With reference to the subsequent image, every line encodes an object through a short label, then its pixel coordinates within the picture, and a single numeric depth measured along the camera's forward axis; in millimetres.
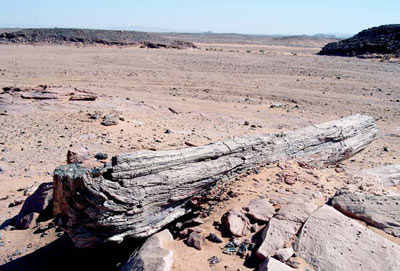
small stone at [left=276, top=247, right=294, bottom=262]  3183
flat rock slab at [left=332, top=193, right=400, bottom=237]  3783
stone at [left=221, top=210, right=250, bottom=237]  3687
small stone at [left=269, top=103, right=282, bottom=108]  11808
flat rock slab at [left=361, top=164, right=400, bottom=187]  5727
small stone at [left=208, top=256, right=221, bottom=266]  3305
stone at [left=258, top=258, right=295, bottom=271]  2982
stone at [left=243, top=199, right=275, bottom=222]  3861
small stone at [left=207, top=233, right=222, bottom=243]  3605
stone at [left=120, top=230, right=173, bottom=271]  3148
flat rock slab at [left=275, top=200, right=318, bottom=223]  3748
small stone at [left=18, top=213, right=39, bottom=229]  4633
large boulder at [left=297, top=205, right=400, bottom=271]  3121
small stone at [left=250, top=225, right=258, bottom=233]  3744
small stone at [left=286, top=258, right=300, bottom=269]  3113
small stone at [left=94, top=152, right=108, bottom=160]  4826
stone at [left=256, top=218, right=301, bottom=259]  3311
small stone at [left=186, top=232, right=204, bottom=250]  3525
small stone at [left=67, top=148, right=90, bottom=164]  5164
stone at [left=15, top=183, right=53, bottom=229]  4656
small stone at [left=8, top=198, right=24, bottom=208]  5168
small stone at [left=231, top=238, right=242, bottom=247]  3545
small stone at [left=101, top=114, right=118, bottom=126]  8203
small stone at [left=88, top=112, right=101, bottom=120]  8562
